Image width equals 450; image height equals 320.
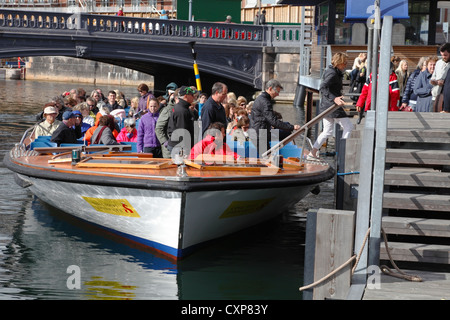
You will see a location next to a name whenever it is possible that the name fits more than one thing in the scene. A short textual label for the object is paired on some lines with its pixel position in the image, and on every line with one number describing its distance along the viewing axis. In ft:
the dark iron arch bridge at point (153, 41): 149.26
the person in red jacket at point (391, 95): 54.97
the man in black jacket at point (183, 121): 48.85
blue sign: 94.63
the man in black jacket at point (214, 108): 48.19
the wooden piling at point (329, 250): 29.73
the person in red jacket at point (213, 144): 46.07
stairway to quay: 31.47
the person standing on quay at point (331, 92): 55.84
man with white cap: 63.41
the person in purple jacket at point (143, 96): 77.21
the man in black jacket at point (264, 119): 51.18
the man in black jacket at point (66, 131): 61.16
